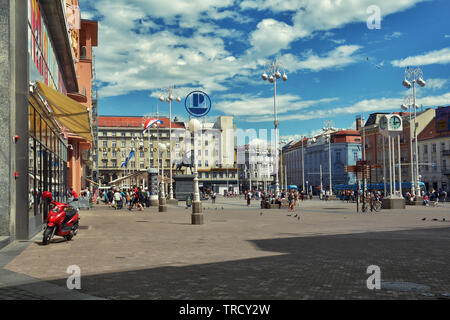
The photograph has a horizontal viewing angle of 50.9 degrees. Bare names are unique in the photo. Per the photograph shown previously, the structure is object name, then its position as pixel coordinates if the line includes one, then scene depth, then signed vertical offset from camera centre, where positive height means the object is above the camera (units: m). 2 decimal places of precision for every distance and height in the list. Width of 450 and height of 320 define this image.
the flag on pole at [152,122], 48.12 +5.93
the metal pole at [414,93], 44.33 +7.69
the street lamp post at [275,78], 37.03 +7.88
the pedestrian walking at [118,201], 38.43 -1.64
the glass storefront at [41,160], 14.52 +0.84
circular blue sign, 20.17 +2.98
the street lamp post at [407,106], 49.20 +7.20
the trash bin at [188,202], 39.66 -1.89
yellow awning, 14.91 +2.65
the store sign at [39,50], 15.45 +5.33
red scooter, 13.23 -1.11
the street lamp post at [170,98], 39.38 +6.89
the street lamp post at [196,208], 21.07 -1.30
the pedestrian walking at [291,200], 32.66 -1.60
